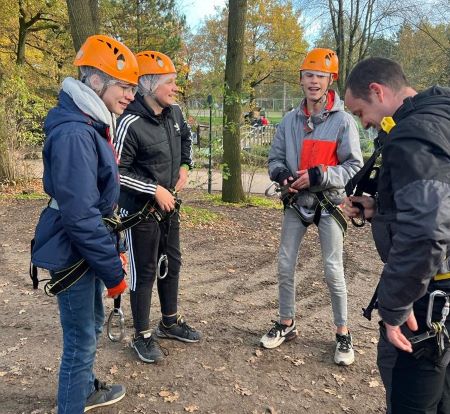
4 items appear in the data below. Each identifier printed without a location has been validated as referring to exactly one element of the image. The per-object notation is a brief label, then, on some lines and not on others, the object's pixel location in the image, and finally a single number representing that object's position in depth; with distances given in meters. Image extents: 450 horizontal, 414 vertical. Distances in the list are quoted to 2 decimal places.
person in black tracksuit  3.52
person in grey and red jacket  3.70
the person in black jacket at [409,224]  1.83
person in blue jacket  2.41
